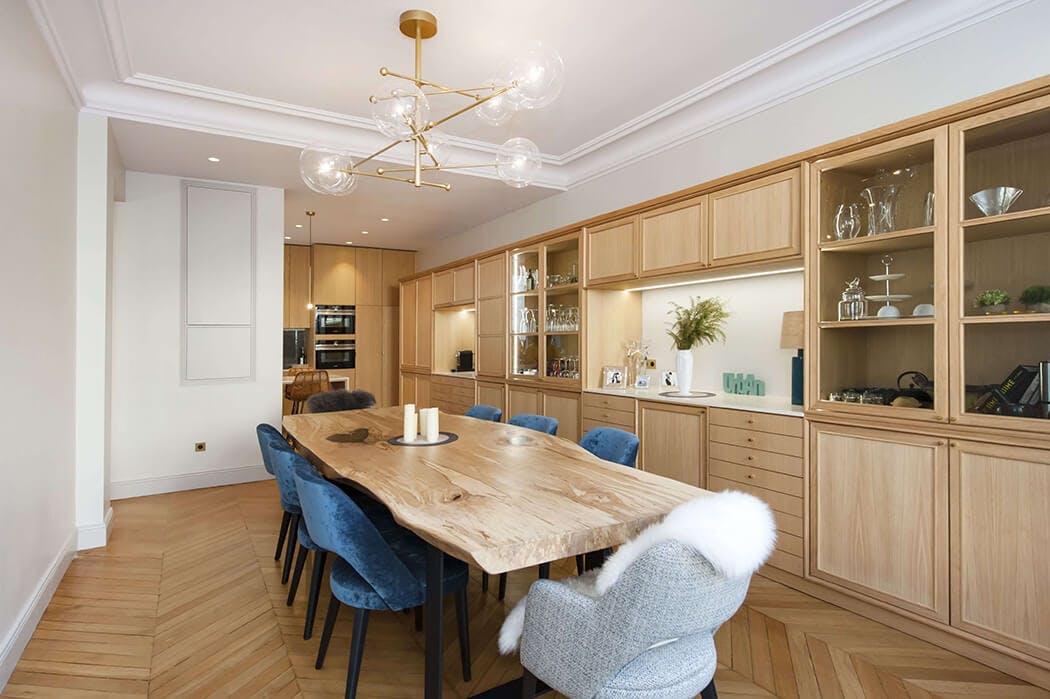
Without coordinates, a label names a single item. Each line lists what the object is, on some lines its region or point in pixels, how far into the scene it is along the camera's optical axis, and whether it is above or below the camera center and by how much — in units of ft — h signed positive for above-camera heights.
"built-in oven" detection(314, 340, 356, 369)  26.55 -0.11
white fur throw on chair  3.88 -1.29
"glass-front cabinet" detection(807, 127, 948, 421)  7.75 +1.08
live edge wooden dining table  4.82 -1.53
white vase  12.23 -0.39
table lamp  10.37 +0.21
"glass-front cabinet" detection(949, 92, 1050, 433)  6.91 +1.08
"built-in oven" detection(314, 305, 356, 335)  26.53 +1.50
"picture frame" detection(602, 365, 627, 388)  14.38 -0.66
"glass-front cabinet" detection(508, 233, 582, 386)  14.99 +1.12
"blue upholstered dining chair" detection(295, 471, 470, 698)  5.78 -2.26
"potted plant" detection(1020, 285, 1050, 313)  6.87 +0.66
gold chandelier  7.09 +3.33
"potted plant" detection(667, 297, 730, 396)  12.23 +0.48
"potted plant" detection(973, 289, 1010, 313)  7.20 +0.67
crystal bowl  7.17 +1.97
